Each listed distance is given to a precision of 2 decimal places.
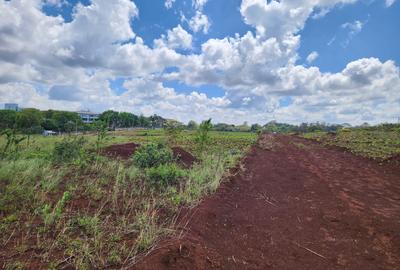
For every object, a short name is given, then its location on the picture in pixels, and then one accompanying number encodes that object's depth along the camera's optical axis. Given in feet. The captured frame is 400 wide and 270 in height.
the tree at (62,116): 229.66
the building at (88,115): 392.16
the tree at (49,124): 183.58
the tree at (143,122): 334.32
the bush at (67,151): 31.65
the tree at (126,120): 300.28
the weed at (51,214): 13.31
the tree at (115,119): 274.05
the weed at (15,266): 9.40
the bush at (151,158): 32.06
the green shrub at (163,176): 24.79
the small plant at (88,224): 12.80
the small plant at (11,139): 26.71
